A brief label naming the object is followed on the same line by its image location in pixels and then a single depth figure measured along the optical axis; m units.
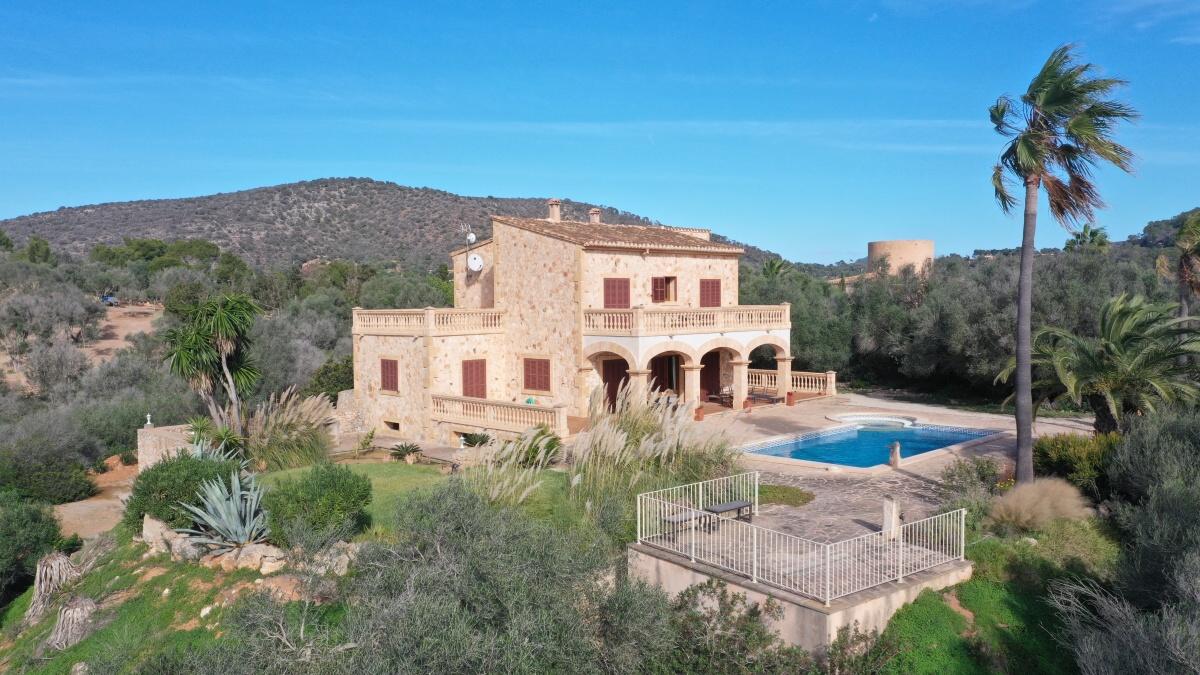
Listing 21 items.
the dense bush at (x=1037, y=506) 11.21
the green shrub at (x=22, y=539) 14.52
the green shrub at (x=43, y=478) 19.62
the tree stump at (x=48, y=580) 12.77
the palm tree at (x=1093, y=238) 44.03
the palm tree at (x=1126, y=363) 13.59
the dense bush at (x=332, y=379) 27.33
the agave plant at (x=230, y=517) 12.54
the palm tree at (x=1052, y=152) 12.10
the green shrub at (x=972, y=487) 12.02
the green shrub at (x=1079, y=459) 12.73
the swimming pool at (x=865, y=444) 18.95
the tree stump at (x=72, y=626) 11.27
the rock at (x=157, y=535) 13.54
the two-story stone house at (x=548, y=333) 21.98
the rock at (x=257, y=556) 12.00
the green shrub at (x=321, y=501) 11.82
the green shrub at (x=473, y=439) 19.41
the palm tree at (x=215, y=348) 18.84
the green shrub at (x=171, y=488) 13.68
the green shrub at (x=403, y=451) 19.70
